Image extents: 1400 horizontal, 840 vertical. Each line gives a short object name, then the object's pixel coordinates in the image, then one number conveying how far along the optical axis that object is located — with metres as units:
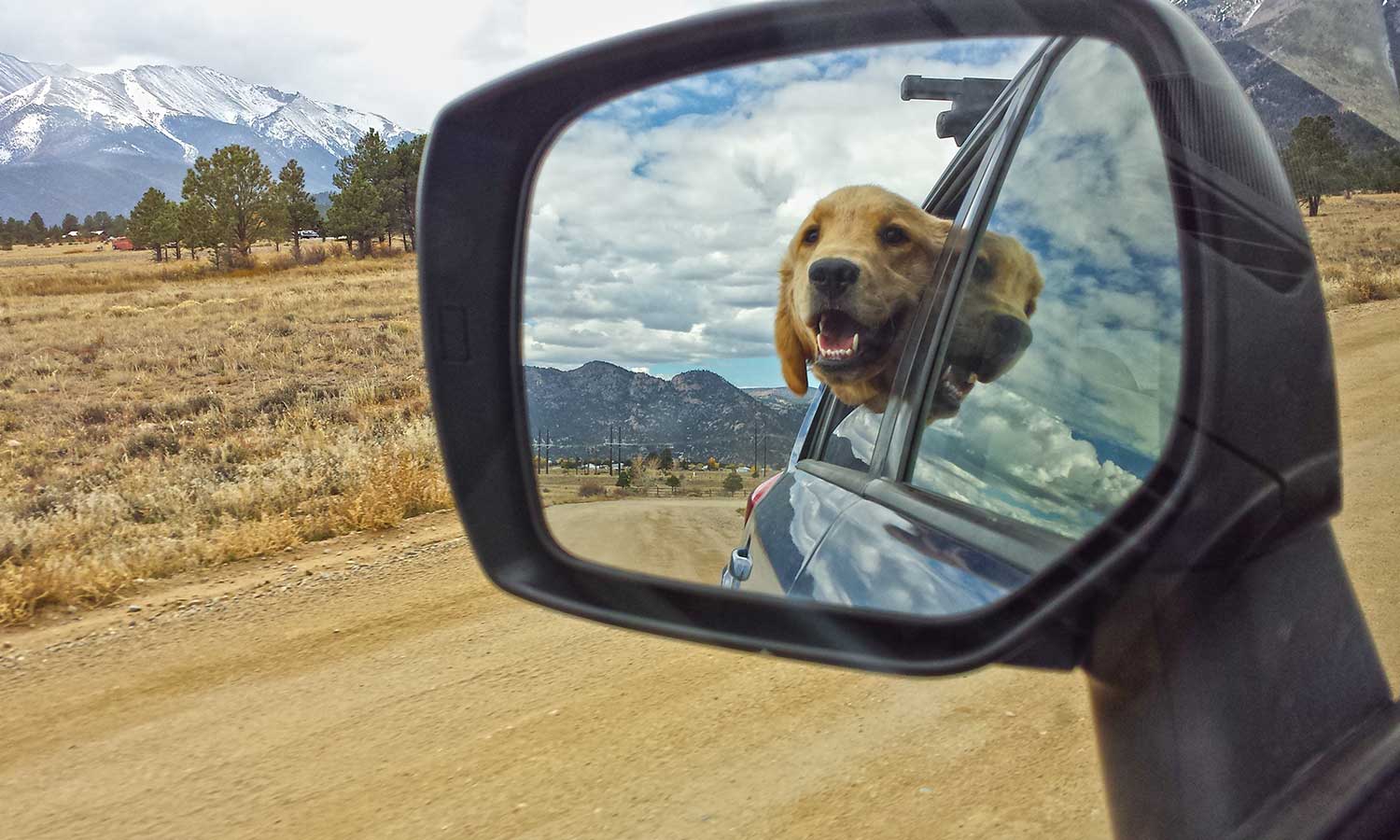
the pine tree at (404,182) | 58.84
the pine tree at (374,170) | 59.03
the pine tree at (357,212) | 57.66
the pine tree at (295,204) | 60.16
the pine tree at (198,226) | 56.56
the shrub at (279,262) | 58.13
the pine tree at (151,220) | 64.38
